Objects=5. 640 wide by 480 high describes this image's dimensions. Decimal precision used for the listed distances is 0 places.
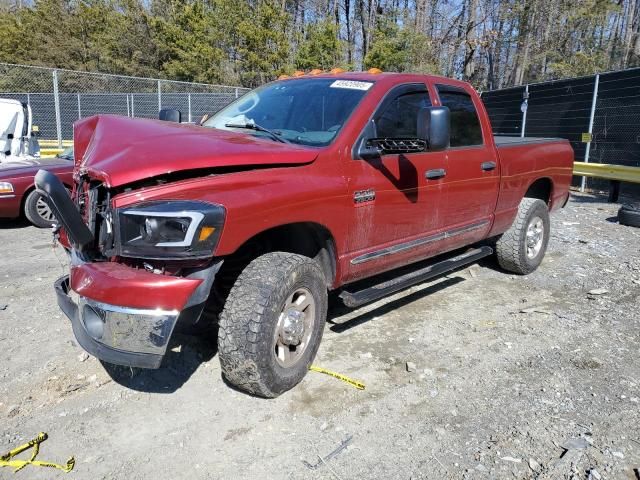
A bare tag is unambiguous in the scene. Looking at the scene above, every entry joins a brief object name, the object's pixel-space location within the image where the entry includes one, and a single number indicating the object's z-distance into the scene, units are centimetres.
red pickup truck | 254
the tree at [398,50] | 2442
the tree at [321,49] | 2545
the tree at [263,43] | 2602
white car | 1029
